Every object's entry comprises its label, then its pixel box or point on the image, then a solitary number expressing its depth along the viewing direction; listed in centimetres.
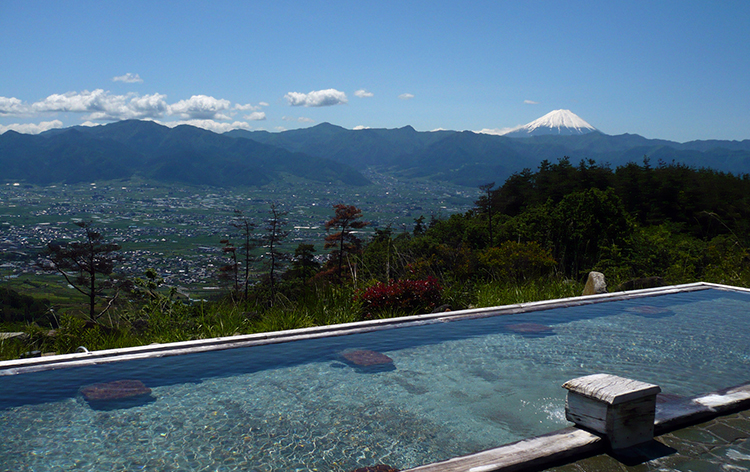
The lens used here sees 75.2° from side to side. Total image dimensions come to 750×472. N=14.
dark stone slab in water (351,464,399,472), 230
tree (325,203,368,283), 898
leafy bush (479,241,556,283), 838
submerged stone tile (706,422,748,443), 250
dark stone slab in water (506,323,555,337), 488
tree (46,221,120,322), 660
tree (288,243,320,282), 1416
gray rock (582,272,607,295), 675
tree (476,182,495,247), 1220
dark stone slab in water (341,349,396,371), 384
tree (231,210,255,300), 899
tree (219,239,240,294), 940
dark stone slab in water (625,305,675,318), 572
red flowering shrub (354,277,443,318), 574
